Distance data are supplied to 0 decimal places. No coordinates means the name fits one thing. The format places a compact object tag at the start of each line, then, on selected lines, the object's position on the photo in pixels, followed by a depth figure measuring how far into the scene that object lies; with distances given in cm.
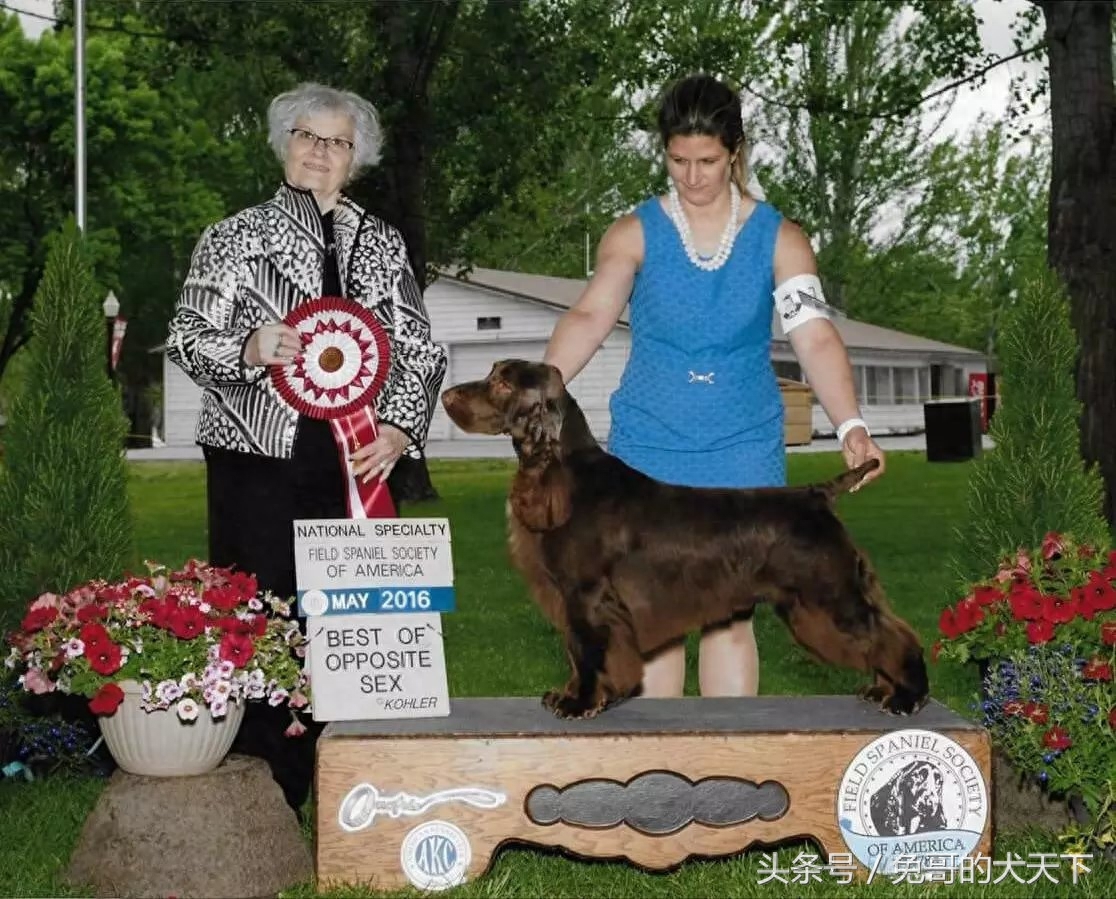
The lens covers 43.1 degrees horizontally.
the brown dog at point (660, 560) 342
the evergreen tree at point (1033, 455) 496
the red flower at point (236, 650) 361
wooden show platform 349
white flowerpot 360
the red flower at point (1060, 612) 383
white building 2995
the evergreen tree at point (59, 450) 495
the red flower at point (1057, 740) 362
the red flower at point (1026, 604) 385
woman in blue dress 378
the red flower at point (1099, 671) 363
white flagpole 1302
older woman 391
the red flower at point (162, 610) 361
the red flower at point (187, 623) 360
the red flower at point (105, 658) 356
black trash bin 2470
